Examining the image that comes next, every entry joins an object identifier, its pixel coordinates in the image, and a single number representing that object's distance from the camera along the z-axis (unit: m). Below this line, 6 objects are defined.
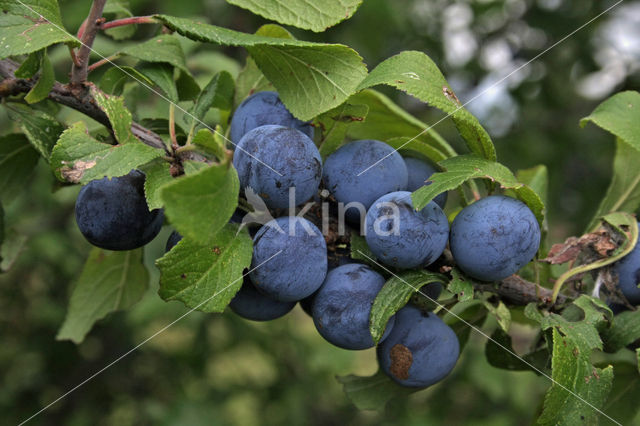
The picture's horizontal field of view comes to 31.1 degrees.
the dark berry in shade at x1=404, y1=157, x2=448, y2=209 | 0.20
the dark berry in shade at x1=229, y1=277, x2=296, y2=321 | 0.19
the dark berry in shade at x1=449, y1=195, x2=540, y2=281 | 0.18
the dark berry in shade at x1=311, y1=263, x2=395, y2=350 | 0.18
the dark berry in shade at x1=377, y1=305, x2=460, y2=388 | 0.19
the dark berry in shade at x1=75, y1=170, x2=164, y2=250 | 0.19
